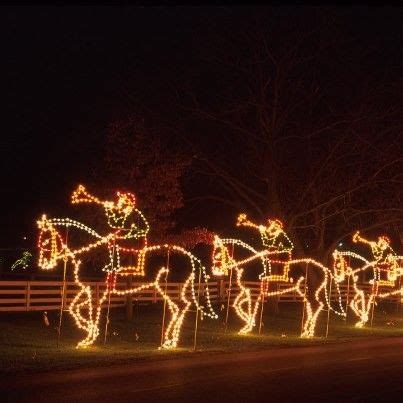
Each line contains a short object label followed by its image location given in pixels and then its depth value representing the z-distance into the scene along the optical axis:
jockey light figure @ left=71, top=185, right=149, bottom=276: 23.25
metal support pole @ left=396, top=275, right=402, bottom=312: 44.42
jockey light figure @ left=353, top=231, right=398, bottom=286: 36.59
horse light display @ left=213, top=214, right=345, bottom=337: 27.44
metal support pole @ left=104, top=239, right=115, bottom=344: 21.93
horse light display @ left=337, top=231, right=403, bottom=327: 33.91
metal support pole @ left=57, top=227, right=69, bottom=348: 20.60
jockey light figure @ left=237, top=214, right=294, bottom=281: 31.14
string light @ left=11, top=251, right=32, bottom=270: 51.09
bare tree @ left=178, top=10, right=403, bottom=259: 36.72
